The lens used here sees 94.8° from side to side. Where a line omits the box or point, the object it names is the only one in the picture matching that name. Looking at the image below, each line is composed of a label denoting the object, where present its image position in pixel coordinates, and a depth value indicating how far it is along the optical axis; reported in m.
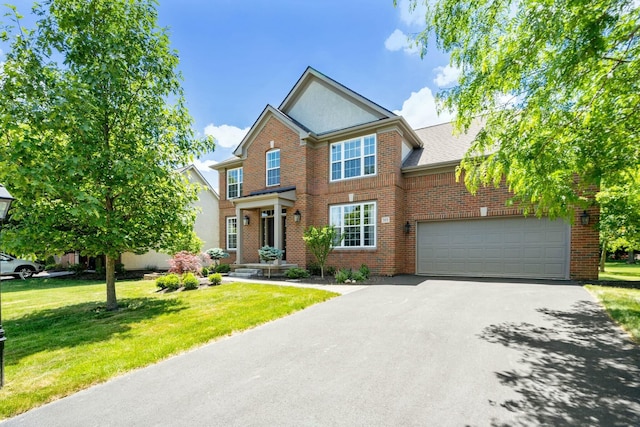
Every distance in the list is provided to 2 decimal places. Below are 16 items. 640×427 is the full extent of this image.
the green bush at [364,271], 11.16
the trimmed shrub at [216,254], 15.18
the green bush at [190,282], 9.94
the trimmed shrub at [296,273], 11.94
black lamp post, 3.37
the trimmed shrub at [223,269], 14.43
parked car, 15.04
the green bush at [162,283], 10.02
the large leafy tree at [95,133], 5.55
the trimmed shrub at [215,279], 10.79
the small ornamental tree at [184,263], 11.10
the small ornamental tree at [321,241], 10.94
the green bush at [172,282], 9.97
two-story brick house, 10.48
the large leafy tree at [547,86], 3.57
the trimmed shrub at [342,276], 10.49
